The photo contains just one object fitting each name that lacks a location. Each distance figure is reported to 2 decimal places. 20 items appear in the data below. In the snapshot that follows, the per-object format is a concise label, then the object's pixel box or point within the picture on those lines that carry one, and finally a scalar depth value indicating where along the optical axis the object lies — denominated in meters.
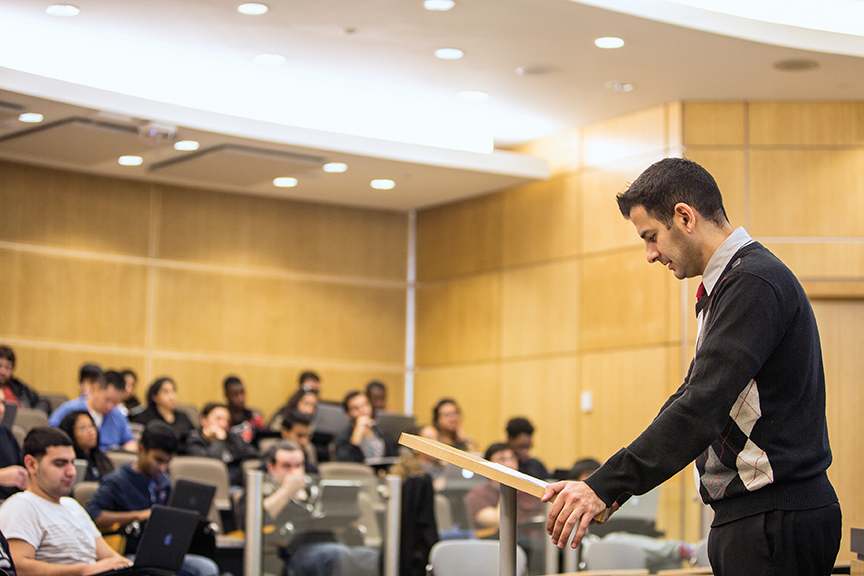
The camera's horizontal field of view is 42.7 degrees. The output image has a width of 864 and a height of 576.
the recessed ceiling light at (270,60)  8.08
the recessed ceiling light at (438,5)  6.73
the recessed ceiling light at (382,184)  10.07
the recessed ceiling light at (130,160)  9.35
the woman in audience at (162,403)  8.20
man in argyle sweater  2.01
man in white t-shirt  4.44
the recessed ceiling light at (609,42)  7.28
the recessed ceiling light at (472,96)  8.70
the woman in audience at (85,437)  6.45
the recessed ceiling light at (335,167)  9.37
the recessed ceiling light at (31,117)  7.89
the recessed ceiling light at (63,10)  7.15
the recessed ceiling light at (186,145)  8.67
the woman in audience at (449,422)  8.60
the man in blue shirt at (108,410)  7.23
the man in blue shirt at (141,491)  5.37
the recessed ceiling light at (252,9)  6.97
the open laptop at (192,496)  5.34
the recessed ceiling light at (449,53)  7.70
